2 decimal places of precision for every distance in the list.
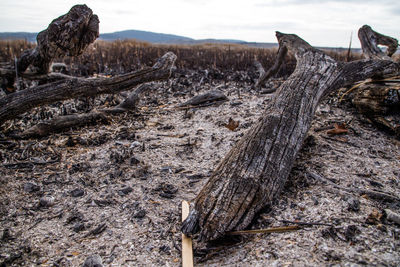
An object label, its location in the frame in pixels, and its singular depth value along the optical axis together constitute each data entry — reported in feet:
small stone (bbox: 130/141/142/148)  10.94
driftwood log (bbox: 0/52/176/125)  10.98
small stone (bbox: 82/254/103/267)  5.48
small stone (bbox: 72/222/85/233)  6.66
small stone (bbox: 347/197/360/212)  6.01
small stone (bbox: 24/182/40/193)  8.16
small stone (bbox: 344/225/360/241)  5.05
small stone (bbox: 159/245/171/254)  5.89
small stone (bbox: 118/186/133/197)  8.06
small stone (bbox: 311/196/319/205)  6.43
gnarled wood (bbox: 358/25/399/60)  15.94
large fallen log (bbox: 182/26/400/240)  5.73
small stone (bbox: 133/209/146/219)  7.08
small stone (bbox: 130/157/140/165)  9.71
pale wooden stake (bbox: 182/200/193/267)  5.28
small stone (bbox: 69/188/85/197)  8.04
